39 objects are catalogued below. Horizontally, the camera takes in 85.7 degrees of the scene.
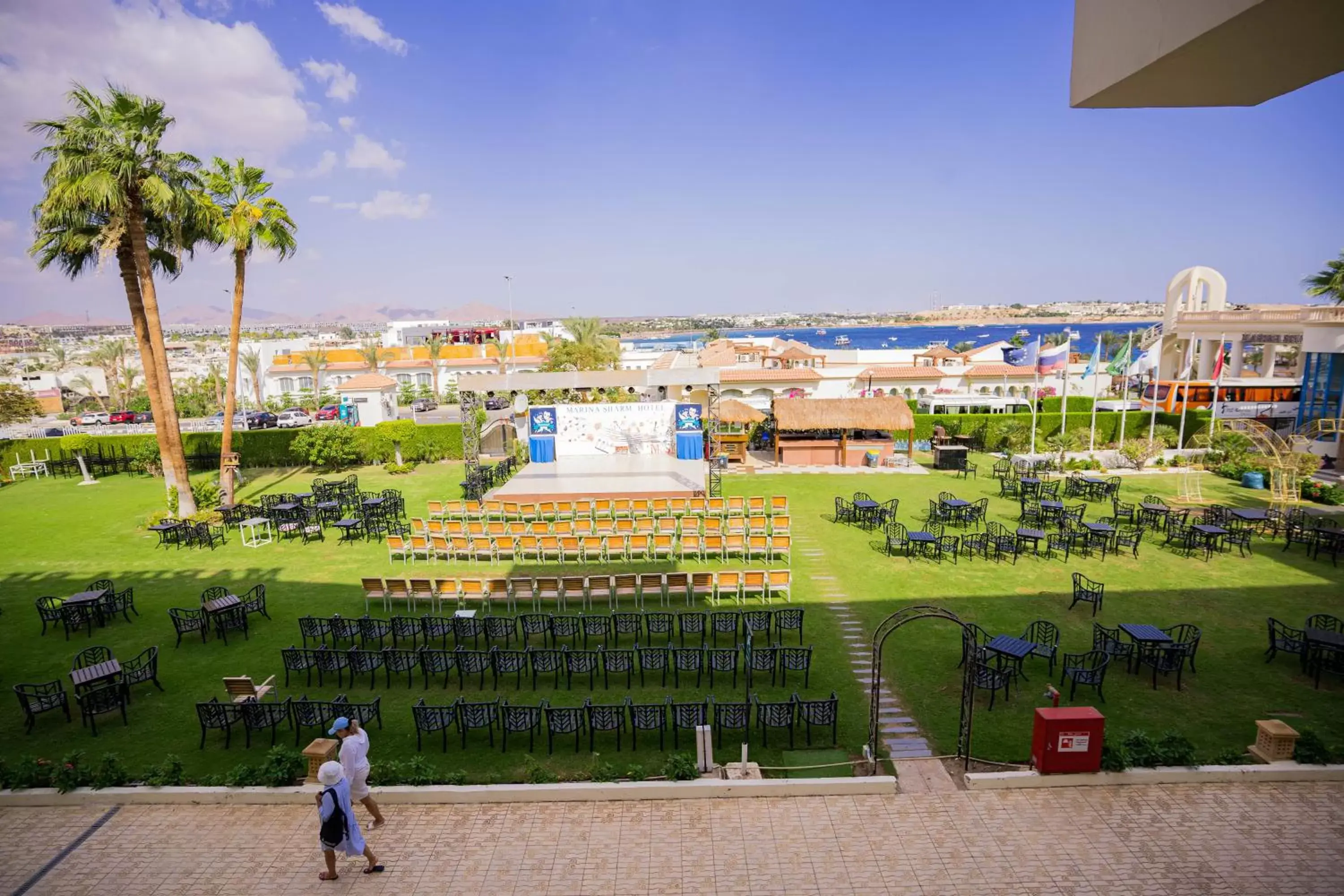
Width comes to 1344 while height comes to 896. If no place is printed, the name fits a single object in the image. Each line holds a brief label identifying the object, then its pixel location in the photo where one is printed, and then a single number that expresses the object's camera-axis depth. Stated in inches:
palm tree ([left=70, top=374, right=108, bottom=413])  2859.3
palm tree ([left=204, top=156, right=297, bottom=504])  900.0
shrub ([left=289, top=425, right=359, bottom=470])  1184.8
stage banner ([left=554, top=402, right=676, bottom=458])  1144.2
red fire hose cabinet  342.6
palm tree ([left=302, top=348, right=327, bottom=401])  2628.0
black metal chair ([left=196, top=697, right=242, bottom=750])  396.8
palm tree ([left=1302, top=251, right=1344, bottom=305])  1318.9
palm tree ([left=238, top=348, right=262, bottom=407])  2736.2
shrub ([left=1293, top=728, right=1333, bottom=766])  350.3
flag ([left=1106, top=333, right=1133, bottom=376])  1221.1
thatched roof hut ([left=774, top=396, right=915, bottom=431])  1147.9
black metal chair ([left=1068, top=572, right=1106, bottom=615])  549.3
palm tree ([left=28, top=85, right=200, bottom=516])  774.5
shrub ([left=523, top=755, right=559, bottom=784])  349.1
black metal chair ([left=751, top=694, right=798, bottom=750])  385.4
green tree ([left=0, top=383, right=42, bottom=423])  1434.5
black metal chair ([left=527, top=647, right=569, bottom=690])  456.4
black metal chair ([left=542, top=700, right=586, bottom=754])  386.9
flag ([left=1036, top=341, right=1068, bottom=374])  1130.7
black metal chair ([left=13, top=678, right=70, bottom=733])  417.4
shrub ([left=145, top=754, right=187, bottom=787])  351.6
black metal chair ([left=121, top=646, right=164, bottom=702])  461.4
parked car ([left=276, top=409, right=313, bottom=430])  1967.4
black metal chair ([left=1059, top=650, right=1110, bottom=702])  430.6
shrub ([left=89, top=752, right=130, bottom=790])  353.7
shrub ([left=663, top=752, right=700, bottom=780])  347.9
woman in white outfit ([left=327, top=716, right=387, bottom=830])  315.0
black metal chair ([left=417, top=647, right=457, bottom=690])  452.4
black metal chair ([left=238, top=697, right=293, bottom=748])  393.7
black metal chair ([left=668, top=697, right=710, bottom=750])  386.0
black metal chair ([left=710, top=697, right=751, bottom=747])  390.6
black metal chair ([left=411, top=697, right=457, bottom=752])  389.1
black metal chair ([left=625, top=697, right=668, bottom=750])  386.3
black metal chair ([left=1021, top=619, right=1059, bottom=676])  457.7
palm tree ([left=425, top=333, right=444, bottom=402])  2684.5
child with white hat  282.4
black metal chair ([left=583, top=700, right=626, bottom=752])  381.4
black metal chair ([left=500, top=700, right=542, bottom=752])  388.8
